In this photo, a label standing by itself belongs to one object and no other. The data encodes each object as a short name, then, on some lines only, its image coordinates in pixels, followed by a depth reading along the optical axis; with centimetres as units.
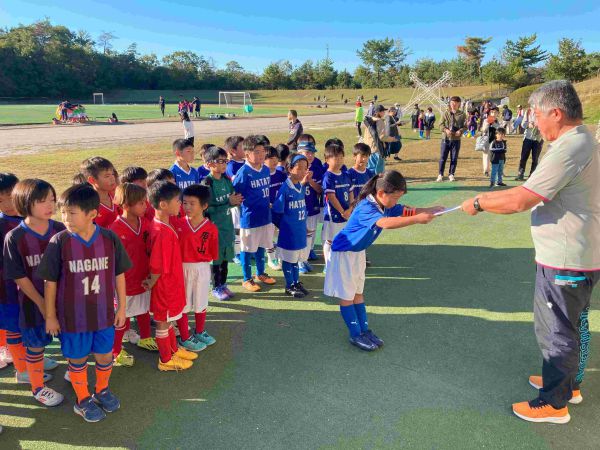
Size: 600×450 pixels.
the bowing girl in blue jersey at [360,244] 356
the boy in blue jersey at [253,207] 519
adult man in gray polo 274
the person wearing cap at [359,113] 2176
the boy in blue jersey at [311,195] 572
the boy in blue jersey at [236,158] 580
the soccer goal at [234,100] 6300
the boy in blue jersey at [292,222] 500
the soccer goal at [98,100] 6905
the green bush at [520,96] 3804
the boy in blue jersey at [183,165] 513
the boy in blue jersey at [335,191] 538
